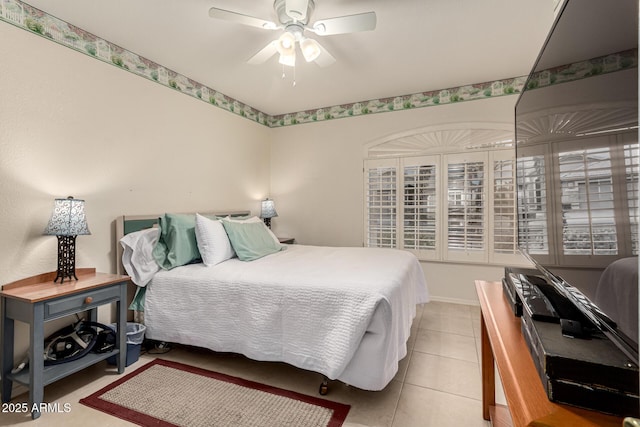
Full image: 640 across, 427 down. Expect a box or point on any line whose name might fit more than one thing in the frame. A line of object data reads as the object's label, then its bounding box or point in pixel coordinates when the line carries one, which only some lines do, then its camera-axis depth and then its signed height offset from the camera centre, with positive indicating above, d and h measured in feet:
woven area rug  5.32 -3.63
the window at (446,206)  10.87 +0.55
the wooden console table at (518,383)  2.04 -1.37
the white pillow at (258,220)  10.45 -0.05
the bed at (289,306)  5.57 -1.90
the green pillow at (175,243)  7.87 -0.68
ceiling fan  6.06 +4.17
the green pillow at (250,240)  8.55 -0.67
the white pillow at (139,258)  7.59 -1.05
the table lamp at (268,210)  13.65 +0.41
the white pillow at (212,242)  7.92 -0.65
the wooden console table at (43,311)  5.40 -1.86
